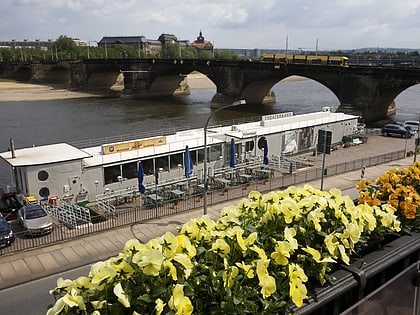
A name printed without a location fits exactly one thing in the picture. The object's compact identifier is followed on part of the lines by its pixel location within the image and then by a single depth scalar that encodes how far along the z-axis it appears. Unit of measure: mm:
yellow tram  65500
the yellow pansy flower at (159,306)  2811
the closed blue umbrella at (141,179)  21109
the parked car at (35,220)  17312
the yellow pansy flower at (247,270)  3299
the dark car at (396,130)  43788
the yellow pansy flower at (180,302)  2875
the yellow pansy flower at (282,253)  3504
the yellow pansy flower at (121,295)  2815
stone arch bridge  58500
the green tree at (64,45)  160125
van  49328
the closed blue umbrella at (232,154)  25750
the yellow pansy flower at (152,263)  2998
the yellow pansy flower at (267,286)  3208
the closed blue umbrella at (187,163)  22938
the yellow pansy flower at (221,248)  3520
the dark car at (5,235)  16328
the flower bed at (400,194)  5161
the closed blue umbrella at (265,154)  27139
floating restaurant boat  20172
